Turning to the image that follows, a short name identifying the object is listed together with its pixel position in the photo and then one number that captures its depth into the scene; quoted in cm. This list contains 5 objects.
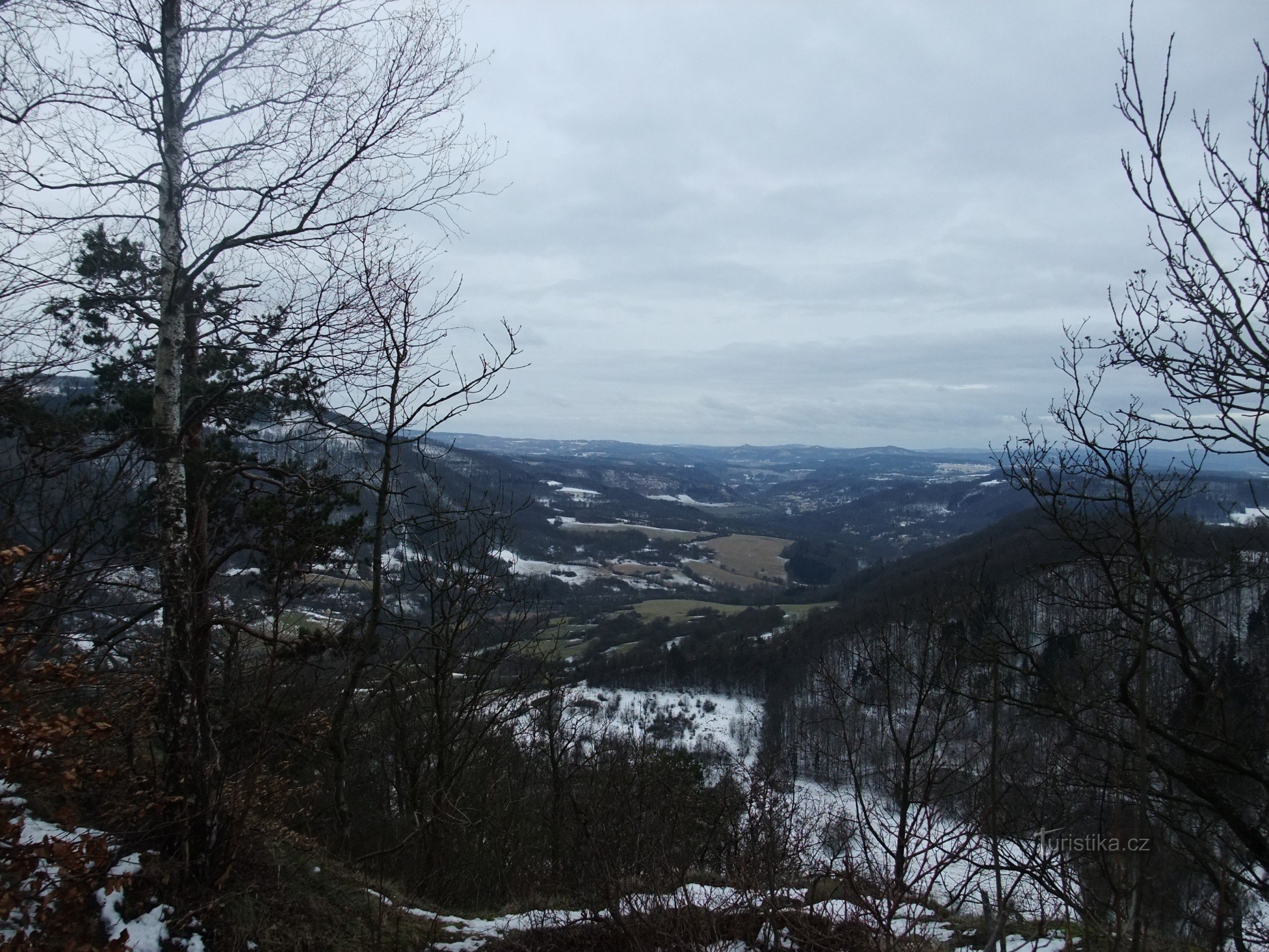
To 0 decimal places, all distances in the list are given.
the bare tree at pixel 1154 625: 646
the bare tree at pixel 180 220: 398
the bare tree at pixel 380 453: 507
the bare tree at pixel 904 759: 314
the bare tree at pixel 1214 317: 361
